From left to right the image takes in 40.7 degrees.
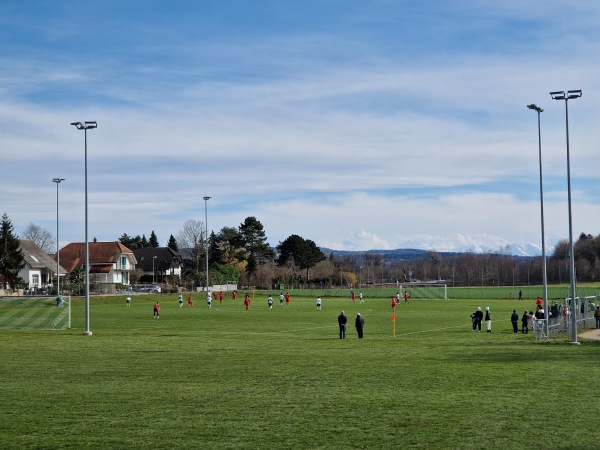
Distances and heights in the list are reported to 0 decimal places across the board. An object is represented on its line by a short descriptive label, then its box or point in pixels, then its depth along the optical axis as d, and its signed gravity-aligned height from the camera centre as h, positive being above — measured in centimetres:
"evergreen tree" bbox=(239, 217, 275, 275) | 15738 +575
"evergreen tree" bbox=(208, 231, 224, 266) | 15575 +423
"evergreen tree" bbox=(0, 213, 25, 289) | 9725 +175
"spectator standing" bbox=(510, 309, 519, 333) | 4422 -283
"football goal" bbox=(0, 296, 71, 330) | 4931 -262
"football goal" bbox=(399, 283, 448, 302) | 11128 -320
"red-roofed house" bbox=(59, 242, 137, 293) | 12862 +212
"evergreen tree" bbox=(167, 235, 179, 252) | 18050 +684
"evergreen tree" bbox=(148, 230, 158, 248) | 18488 +750
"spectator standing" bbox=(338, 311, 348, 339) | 3830 -247
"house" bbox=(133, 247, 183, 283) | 15612 +193
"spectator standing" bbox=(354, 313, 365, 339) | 3897 -256
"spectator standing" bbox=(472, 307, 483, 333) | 4450 -273
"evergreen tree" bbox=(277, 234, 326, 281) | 16788 +410
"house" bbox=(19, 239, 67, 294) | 11506 +105
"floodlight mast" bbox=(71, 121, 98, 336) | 4112 +164
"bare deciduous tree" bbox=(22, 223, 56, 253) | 18250 +859
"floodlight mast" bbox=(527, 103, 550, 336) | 3869 +149
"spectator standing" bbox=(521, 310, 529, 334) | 4361 -292
